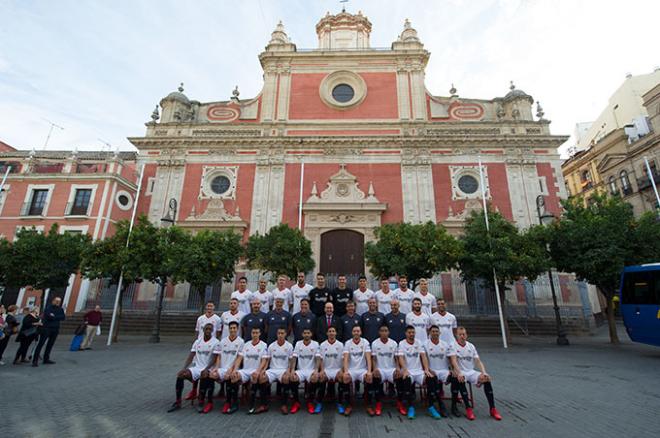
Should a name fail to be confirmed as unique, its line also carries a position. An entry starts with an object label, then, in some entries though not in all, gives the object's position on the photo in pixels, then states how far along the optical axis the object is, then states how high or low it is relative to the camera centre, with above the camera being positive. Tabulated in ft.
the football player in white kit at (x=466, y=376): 16.01 -3.28
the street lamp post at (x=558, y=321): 42.42 -1.65
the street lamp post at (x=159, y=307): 44.88 -0.82
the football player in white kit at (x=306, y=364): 17.35 -3.08
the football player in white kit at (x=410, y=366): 16.76 -3.03
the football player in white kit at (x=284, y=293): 23.91 +0.71
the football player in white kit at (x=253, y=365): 16.89 -3.19
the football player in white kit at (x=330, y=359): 17.60 -2.80
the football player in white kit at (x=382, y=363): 17.10 -2.96
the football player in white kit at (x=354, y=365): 16.70 -3.08
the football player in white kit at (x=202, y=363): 17.31 -3.22
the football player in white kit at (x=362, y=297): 23.21 +0.51
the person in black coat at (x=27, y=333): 29.83 -2.89
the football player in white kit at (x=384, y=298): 23.61 +0.46
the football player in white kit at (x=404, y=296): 24.31 +0.65
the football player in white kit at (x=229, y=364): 17.12 -3.23
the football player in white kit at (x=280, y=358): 17.44 -2.85
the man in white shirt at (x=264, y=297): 23.74 +0.43
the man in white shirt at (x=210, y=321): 19.90 -1.08
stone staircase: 52.26 -3.17
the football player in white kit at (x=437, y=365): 16.57 -2.99
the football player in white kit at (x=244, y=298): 24.62 +0.34
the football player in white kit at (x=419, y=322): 20.33 -0.97
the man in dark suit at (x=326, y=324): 19.81 -1.15
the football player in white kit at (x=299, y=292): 24.02 +0.81
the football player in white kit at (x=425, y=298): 22.90 +0.51
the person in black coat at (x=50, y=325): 30.14 -2.21
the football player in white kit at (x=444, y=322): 19.43 -0.93
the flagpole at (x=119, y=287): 43.57 +1.74
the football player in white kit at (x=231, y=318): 20.70 -0.92
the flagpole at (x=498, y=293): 40.34 +1.59
